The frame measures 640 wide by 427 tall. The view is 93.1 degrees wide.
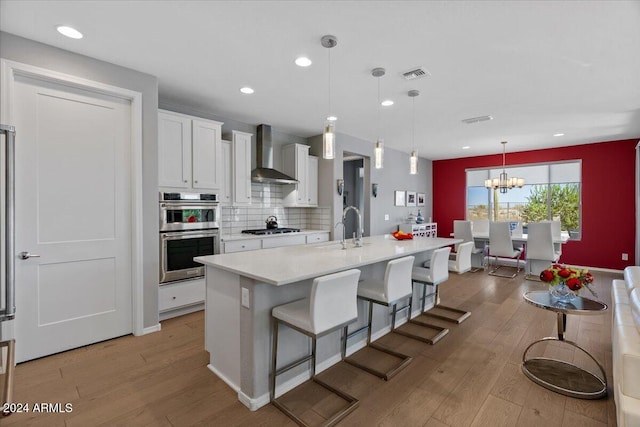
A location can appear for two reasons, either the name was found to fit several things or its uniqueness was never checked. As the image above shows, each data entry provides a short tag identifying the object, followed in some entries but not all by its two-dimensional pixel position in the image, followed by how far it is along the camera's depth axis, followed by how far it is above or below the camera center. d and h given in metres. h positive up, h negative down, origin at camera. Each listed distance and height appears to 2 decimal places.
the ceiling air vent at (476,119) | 4.49 +1.38
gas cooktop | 4.53 -0.32
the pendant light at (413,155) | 3.48 +0.63
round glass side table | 2.13 -1.25
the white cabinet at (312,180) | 5.49 +0.54
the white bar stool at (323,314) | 1.83 -0.66
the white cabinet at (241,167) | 4.33 +0.63
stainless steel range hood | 4.67 +0.83
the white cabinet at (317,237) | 5.11 -0.47
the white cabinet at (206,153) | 3.71 +0.72
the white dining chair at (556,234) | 5.64 -0.45
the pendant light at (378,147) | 2.97 +0.64
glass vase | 2.48 -0.69
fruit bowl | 3.78 -0.32
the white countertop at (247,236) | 3.95 -0.36
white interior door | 2.48 -0.05
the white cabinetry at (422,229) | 6.96 -0.44
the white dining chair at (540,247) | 5.32 -0.66
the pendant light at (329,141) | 2.57 +0.59
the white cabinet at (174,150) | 3.41 +0.70
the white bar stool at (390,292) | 2.39 -0.68
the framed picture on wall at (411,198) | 7.59 +0.31
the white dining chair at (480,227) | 6.63 -0.37
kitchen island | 1.97 -0.71
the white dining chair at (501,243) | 5.71 -0.62
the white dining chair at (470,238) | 6.06 -0.55
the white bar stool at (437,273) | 2.97 -0.64
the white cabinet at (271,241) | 3.96 -0.46
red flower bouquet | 2.36 -0.53
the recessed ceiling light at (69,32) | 2.27 +1.37
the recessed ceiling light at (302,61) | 2.75 +1.38
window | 6.48 +0.32
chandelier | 6.24 +0.58
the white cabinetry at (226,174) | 4.25 +0.52
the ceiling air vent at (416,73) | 2.94 +1.36
